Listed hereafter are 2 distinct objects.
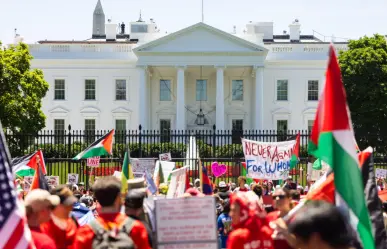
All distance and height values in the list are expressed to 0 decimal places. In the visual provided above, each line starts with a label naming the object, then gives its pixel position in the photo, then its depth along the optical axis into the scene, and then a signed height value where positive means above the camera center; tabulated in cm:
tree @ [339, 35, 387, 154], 4191 +237
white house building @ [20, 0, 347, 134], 5494 +280
